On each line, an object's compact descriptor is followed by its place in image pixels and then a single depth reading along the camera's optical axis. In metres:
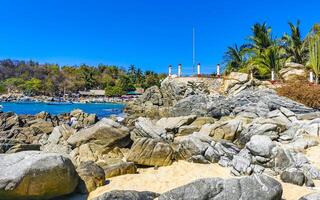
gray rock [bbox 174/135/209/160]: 7.41
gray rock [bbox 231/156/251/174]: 6.37
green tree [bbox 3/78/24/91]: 71.81
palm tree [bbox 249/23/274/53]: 22.50
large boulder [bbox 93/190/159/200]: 4.70
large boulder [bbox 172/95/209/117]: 15.14
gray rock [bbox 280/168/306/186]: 5.72
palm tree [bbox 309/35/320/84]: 16.19
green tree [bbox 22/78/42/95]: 66.14
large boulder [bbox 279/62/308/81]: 18.10
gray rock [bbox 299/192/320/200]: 4.49
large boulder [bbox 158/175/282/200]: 4.28
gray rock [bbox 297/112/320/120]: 9.76
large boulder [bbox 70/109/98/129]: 17.66
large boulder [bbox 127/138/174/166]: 7.04
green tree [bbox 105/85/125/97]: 58.25
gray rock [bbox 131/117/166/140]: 9.28
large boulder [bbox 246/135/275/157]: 6.77
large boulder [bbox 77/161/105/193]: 5.55
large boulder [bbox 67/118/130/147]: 8.19
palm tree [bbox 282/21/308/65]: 20.85
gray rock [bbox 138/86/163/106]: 23.31
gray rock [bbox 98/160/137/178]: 6.27
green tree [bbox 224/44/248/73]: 25.24
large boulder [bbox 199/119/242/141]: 8.96
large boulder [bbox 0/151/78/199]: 4.74
